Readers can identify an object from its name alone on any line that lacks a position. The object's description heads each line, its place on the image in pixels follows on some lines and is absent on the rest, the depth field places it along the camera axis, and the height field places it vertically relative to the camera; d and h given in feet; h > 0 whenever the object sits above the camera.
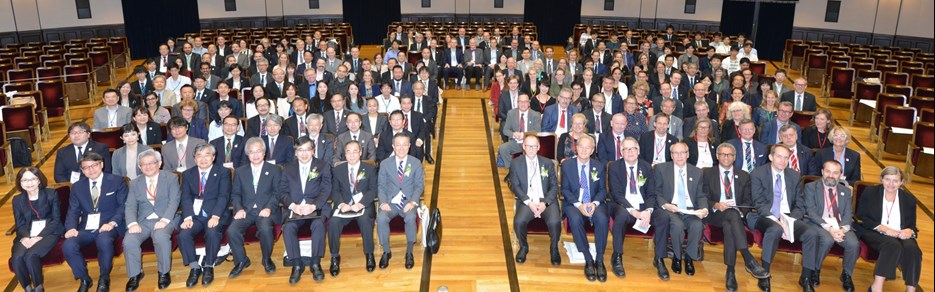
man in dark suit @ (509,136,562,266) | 17.22 -5.47
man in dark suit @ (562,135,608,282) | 16.72 -5.50
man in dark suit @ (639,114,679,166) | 20.36 -4.72
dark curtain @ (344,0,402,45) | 67.46 -2.40
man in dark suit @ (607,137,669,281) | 16.60 -5.49
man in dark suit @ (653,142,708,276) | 16.81 -5.16
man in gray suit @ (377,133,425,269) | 17.28 -5.39
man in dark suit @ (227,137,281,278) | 16.57 -5.46
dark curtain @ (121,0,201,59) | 54.24 -2.56
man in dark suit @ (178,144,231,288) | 16.11 -5.55
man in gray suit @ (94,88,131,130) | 23.47 -4.49
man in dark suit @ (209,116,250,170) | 20.11 -4.91
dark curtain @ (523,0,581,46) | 67.51 -2.34
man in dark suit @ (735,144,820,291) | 16.11 -5.27
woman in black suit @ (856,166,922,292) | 15.16 -5.63
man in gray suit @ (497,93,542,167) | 24.38 -4.94
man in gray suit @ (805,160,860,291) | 15.70 -5.50
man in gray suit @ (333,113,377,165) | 20.59 -4.74
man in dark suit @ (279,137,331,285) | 16.51 -5.48
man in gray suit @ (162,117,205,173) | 19.52 -4.81
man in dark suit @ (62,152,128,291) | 15.48 -5.59
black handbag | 17.11 -6.40
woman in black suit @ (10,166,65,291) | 14.99 -5.66
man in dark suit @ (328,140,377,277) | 16.89 -5.52
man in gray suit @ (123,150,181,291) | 15.74 -5.60
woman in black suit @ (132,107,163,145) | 21.46 -4.60
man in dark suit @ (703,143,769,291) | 16.12 -5.45
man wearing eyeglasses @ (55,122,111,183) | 18.72 -4.73
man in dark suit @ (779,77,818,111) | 26.95 -4.33
